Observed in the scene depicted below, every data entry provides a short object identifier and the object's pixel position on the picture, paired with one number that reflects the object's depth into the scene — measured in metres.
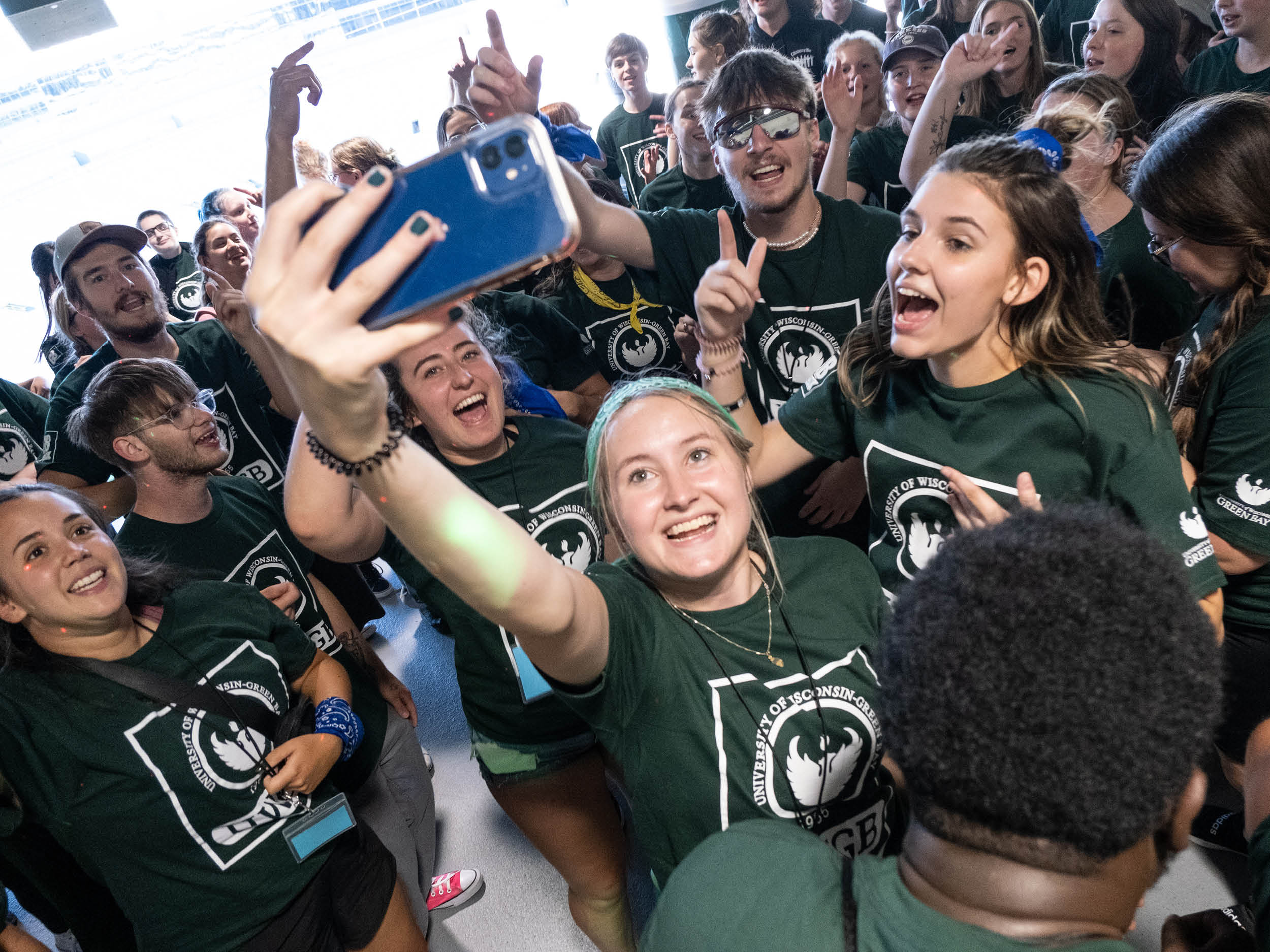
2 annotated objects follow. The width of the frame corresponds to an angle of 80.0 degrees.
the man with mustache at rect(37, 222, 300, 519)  2.77
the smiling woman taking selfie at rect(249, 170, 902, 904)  1.07
